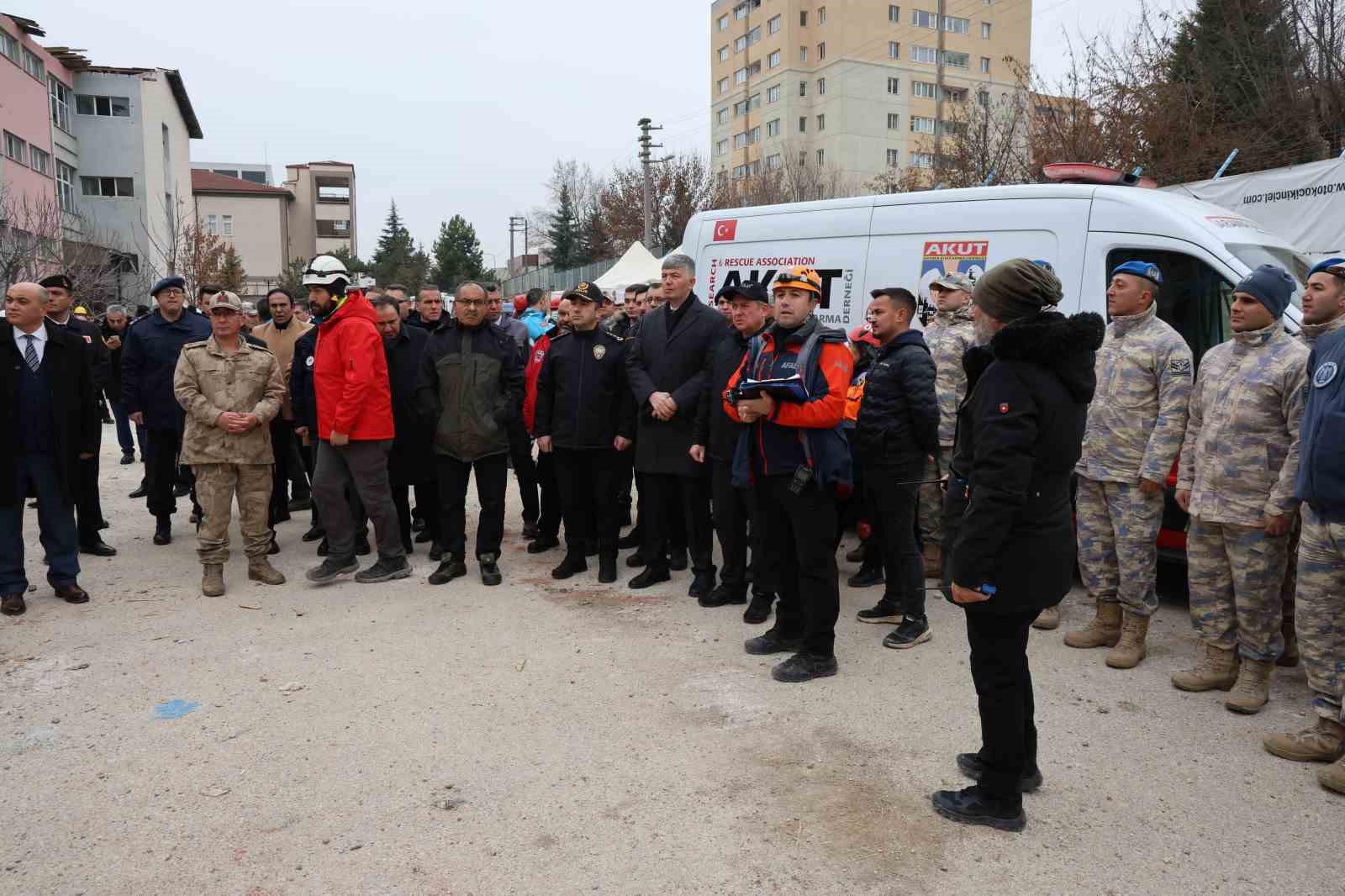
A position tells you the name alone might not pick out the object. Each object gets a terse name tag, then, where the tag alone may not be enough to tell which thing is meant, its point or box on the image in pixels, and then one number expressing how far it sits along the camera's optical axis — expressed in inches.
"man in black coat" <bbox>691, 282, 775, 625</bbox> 215.8
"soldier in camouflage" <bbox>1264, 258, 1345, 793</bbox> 145.8
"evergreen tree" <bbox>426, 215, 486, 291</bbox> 2460.9
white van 226.7
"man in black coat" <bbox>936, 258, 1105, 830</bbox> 120.6
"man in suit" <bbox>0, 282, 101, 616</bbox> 233.6
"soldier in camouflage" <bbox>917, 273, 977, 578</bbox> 243.0
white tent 808.9
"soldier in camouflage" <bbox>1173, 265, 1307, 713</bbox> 169.6
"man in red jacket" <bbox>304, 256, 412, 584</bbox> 249.9
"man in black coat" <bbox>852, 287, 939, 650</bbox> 211.2
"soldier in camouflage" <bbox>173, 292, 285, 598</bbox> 256.4
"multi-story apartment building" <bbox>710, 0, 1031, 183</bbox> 2370.8
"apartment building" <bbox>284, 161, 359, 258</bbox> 3245.6
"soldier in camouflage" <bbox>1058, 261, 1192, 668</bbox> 193.5
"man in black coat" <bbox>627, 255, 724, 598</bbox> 244.1
